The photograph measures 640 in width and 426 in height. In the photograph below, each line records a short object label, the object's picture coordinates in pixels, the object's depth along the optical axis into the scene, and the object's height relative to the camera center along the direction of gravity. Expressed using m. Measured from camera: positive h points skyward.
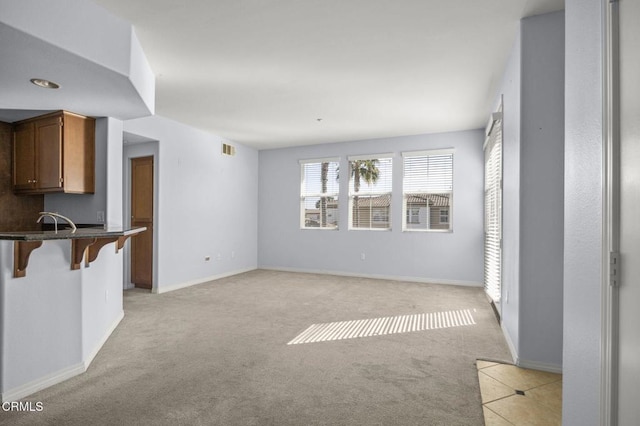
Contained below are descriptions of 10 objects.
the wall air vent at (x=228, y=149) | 6.86 +1.23
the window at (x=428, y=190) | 6.34 +0.42
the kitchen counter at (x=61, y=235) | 2.16 -0.16
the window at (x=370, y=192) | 6.82 +0.41
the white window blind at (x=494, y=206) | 3.89 +0.08
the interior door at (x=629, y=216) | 1.07 -0.01
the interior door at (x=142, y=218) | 5.57 -0.10
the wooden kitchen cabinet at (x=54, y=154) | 3.68 +0.61
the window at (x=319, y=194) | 7.32 +0.39
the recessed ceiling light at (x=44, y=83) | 2.82 +1.04
